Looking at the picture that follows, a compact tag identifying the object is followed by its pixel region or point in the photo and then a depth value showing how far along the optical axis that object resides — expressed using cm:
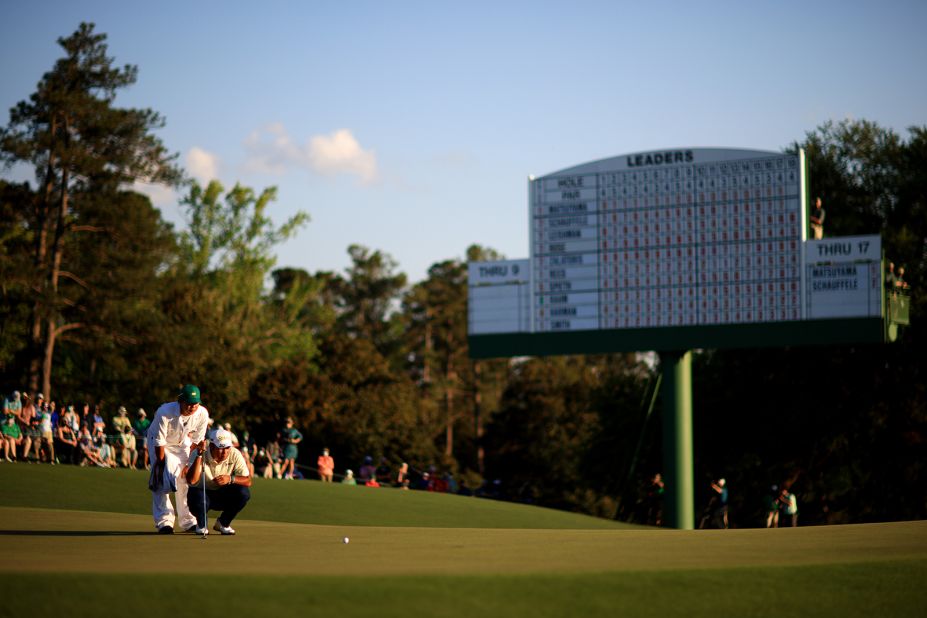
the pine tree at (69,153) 5122
